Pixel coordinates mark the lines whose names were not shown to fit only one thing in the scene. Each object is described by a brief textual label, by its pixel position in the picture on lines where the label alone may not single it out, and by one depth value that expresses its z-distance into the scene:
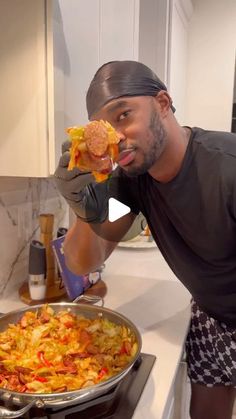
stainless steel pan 0.61
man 0.87
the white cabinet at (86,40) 1.01
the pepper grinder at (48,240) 1.30
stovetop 0.66
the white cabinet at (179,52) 2.13
